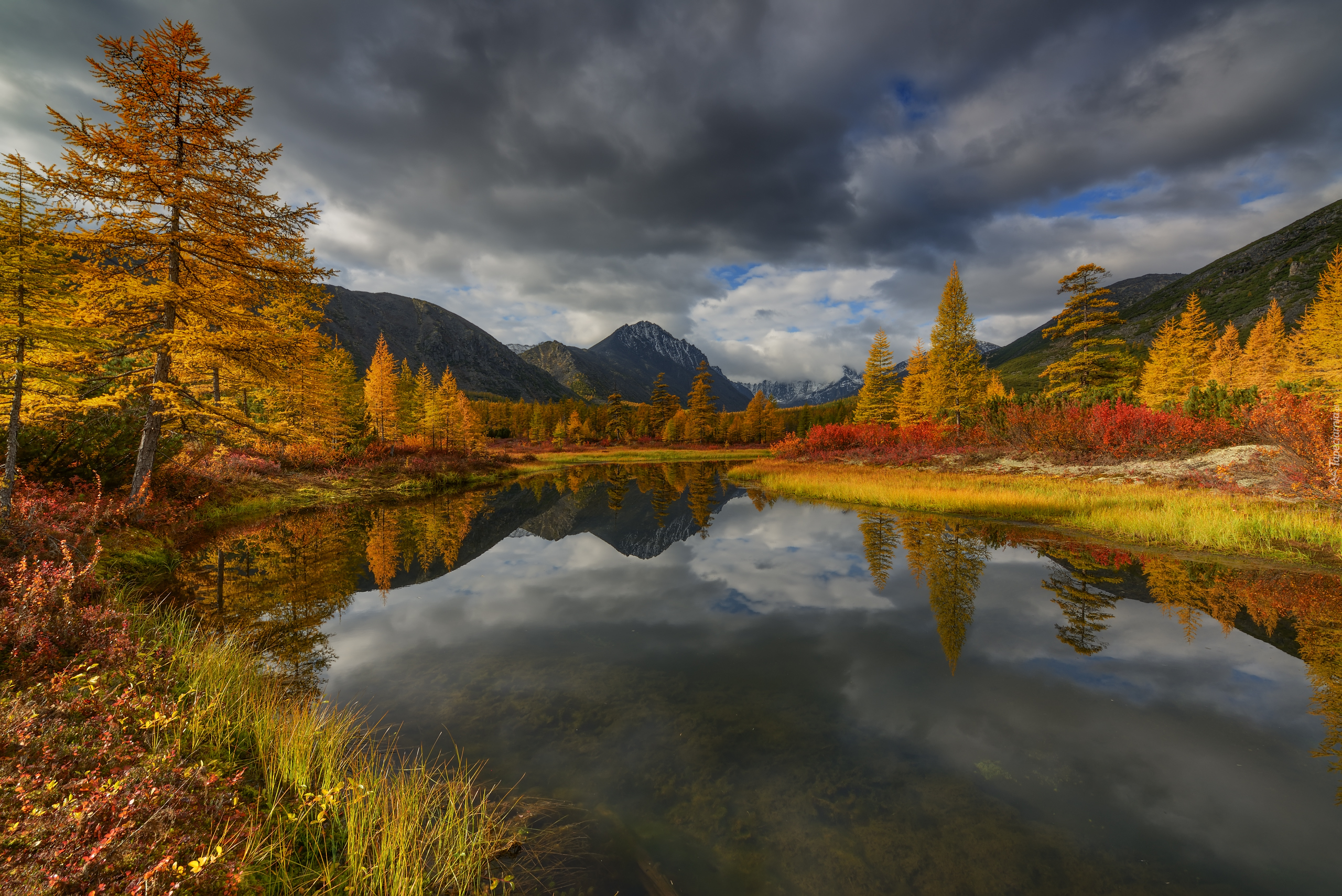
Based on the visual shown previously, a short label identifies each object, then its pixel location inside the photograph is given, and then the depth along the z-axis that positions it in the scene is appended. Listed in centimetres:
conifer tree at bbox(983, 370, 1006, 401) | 5724
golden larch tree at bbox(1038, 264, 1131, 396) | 3734
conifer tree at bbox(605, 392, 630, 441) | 8694
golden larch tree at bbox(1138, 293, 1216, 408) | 5128
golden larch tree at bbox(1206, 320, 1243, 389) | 5175
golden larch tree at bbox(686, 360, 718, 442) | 7819
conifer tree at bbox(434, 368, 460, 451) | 4578
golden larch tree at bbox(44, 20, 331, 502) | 1203
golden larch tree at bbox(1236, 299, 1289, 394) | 4891
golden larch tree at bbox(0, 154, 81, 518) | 1120
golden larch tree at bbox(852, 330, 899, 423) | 5472
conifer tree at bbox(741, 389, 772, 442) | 8194
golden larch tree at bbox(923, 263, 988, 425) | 3988
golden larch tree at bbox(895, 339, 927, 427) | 4603
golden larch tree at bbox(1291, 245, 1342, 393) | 3162
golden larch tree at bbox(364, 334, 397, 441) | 3734
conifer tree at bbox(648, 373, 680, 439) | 8619
